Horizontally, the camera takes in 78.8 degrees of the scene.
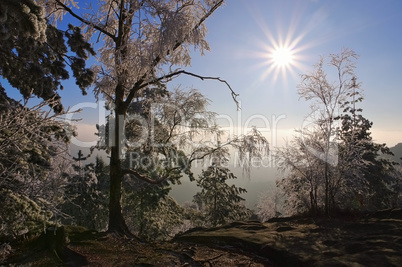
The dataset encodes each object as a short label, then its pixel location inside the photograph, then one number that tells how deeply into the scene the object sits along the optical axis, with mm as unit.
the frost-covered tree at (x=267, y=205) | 31156
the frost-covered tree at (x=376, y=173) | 22688
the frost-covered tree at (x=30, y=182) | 3328
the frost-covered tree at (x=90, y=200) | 20984
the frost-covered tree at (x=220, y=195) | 22000
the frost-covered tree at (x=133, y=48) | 7652
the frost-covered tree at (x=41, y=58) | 4934
